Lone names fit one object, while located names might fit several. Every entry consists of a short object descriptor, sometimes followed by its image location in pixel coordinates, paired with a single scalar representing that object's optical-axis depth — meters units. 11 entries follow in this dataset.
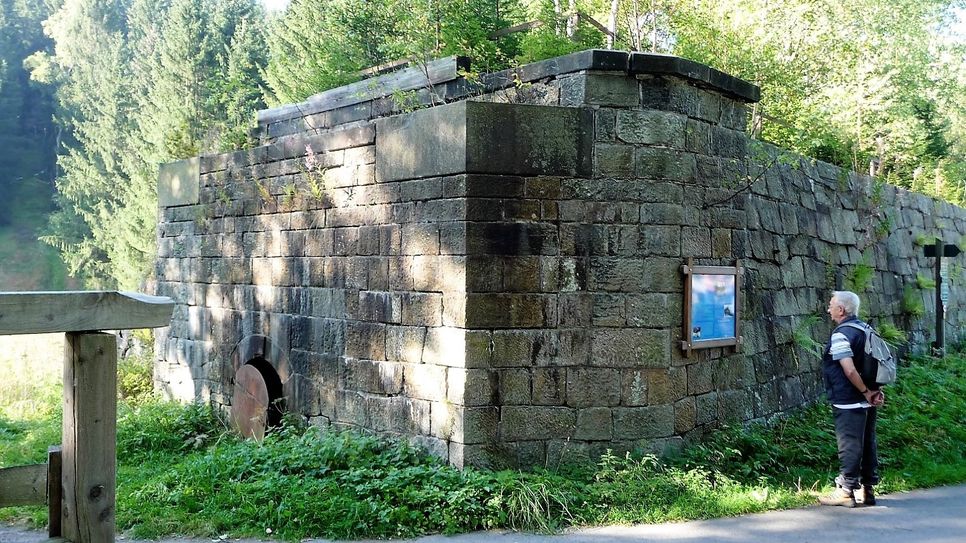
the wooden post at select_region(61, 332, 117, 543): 3.24
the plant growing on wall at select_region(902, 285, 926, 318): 12.36
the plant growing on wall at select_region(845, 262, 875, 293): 10.54
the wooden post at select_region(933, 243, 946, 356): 13.01
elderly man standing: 6.15
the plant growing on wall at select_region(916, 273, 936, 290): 12.98
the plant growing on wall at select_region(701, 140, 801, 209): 7.50
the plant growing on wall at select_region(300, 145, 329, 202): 7.90
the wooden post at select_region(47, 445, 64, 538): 3.26
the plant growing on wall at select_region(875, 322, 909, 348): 11.30
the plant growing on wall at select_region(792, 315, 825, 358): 8.81
